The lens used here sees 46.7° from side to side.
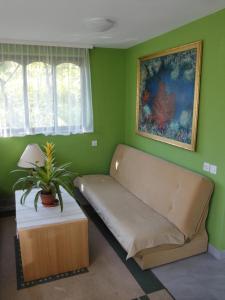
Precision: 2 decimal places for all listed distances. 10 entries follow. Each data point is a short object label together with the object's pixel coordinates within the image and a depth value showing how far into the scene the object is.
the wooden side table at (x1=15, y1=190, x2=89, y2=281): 2.32
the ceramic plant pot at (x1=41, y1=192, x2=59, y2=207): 2.68
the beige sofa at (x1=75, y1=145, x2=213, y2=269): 2.45
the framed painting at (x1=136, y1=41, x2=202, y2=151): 2.74
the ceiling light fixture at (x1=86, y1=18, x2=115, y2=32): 2.53
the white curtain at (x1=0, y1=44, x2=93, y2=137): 3.51
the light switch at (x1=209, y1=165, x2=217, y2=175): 2.56
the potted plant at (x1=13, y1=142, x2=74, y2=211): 2.62
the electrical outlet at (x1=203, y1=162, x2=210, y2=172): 2.64
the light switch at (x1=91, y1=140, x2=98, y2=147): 4.15
